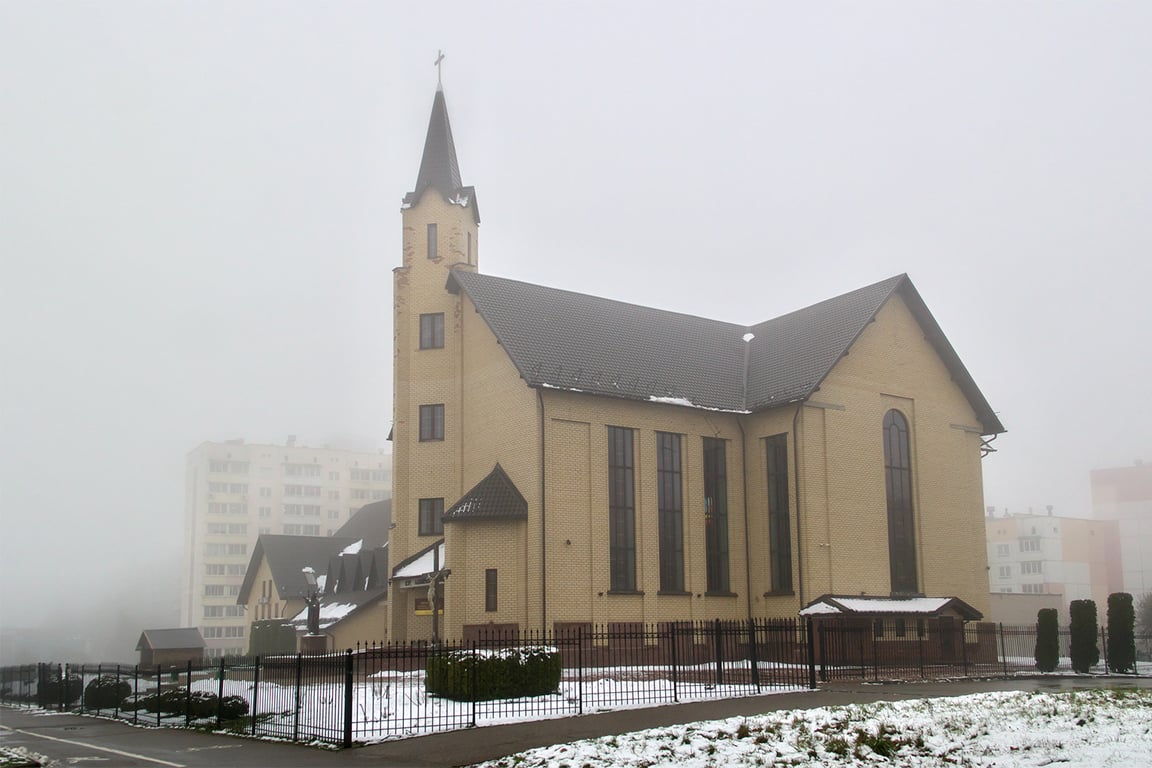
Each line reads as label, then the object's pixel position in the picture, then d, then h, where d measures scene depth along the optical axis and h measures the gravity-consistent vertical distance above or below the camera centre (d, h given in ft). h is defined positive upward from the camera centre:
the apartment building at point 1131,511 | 298.56 +13.96
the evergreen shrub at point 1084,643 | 111.55 -8.27
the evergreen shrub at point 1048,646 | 111.45 -8.50
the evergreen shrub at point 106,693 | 92.42 -10.44
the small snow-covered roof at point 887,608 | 113.50 -4.80
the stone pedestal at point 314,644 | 128.06 -8.91
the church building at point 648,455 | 114.01 +12.11
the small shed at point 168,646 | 183.01 -13.05
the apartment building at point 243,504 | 310.45 +19.28
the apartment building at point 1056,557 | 307.17 +1.16
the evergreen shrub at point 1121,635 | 110.63 -7.52
